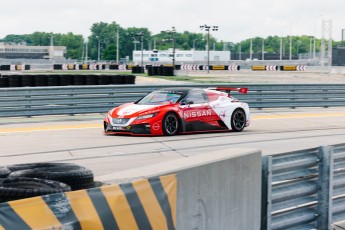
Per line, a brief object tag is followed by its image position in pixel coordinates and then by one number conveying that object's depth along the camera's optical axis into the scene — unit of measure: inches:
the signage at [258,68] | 4751.5
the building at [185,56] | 7325.8
